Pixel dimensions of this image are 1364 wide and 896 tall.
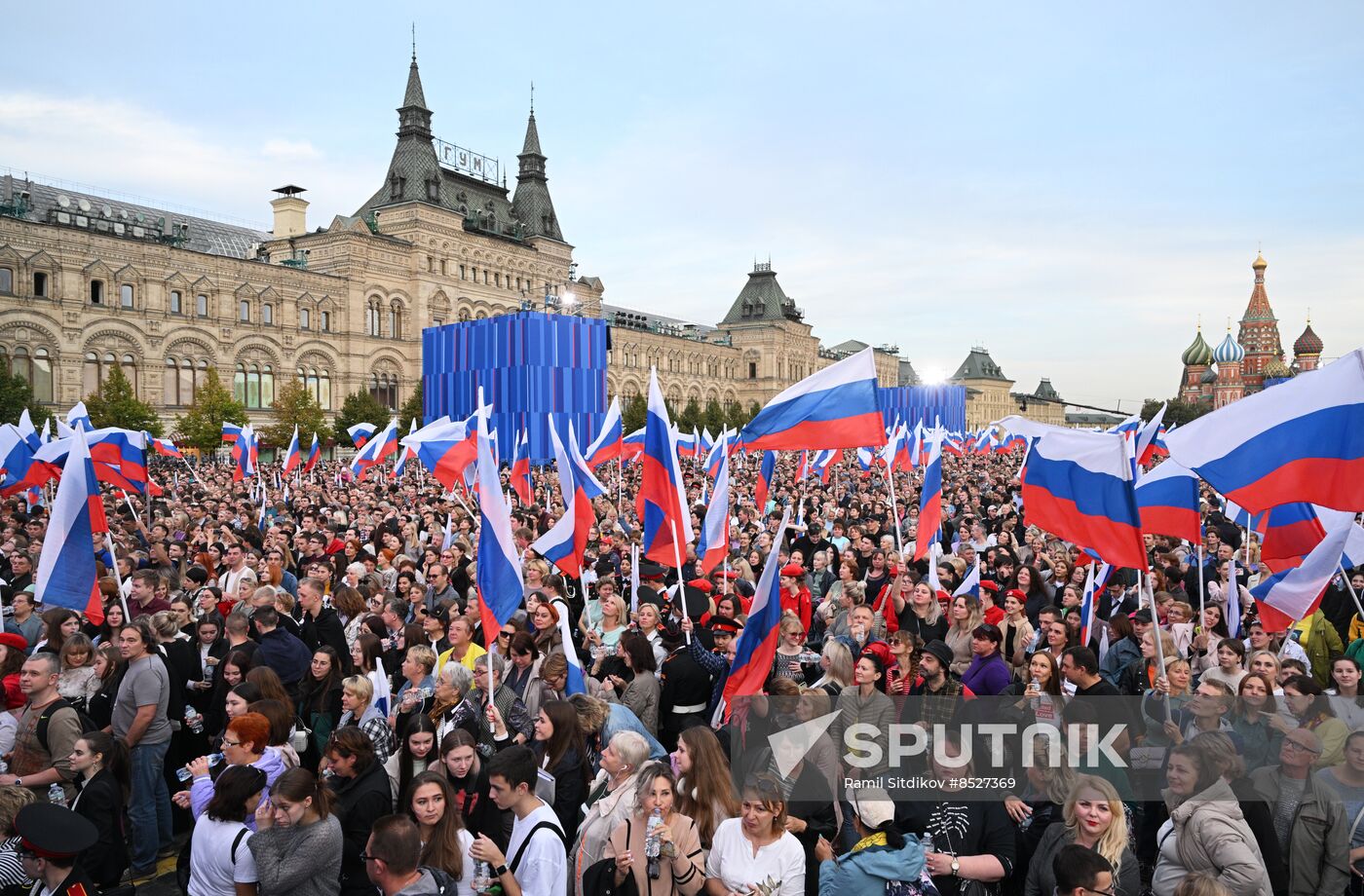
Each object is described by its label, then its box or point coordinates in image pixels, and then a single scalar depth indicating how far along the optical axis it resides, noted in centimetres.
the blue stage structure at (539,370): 2984
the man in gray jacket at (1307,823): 393
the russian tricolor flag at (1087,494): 616
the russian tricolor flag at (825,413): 830
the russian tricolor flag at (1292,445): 520
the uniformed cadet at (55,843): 357
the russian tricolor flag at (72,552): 674
